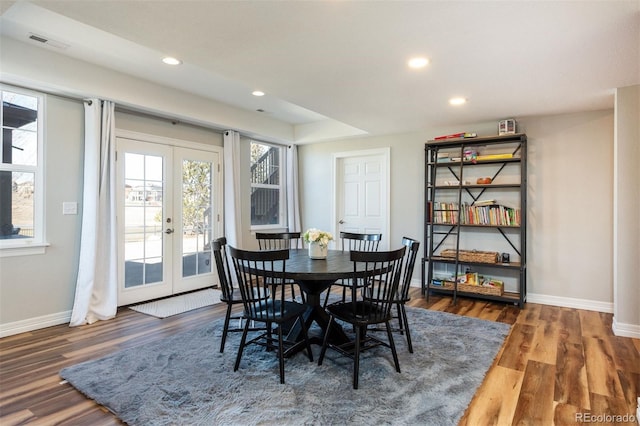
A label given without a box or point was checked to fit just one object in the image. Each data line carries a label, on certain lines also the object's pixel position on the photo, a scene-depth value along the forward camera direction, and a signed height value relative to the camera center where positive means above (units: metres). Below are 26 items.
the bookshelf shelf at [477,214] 4.36 +0.00
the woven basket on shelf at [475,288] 4.35 -0.95
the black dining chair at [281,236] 3.95 -0.26
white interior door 5.60 +0.37
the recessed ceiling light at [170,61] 3.38 +1.50
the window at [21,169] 3.26 +0.43
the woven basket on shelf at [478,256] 4.43 -0.54
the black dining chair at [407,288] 2.82 -0.61
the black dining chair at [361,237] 3.82 -0.25
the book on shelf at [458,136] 4.56 +1.04
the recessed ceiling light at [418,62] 2.76 +1.22
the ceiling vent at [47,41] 3.02 +1.53
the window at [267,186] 5.84 +0.48
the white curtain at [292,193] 6.25 +0.37
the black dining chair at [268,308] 2.37 -0.71
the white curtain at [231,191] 5.14 +0.34
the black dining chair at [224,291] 2.74 -0.63
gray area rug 1.98 -1.12
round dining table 2.74 -0.64
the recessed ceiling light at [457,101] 3.75 +1.23
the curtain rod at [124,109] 3.40 +1.21
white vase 3.14 -0.33
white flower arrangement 3.12 -0.21
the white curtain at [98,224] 3.61 -0.10
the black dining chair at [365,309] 2.37 -0.71
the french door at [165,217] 4.19 -0.04
